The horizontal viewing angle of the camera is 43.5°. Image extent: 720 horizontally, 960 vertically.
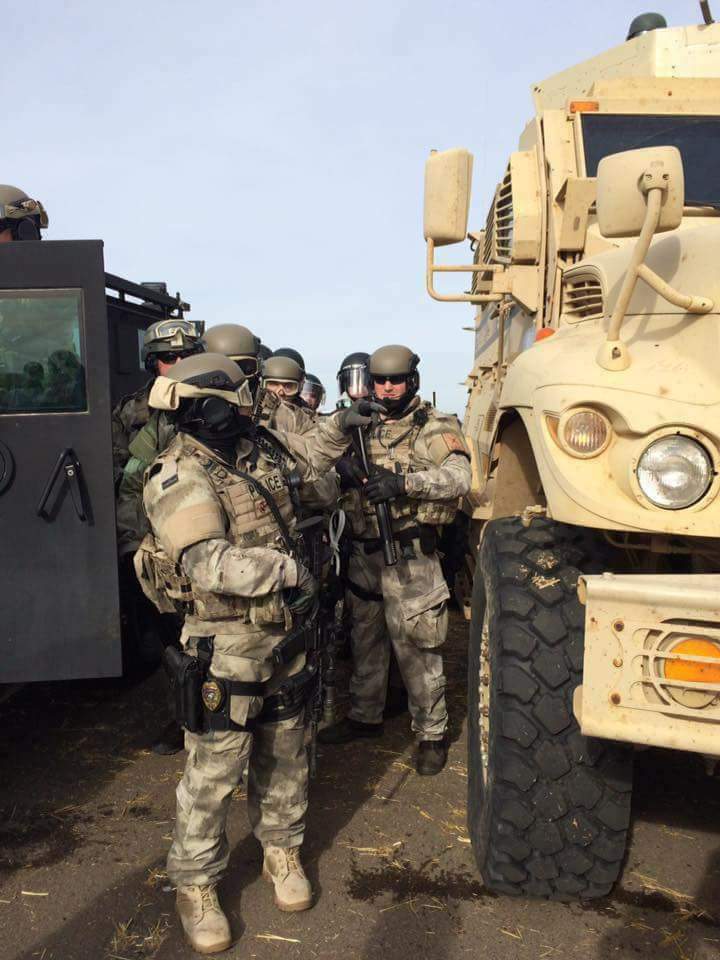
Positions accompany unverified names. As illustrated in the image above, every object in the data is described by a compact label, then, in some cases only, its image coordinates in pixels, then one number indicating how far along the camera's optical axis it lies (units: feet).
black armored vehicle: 10.96
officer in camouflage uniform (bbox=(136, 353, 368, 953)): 9.34
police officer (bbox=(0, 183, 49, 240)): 16.14
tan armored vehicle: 7.34
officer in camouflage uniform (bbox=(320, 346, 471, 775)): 14.08
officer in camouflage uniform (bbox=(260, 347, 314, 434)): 19.17
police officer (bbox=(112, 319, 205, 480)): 15.01
